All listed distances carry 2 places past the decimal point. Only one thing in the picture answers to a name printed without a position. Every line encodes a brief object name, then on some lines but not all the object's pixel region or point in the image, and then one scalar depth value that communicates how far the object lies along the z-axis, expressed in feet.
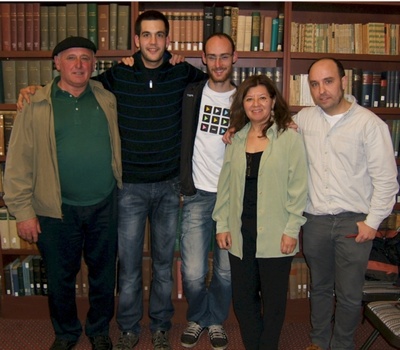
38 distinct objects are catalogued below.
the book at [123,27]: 9.28
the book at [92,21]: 9.31
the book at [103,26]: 9.32
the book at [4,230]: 9.88
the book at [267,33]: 9.50
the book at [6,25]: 9.29
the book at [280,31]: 9.41
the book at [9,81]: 9.49
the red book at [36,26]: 9.30
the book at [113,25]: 9.28
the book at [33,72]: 9.52
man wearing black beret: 7.61
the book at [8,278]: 10.07
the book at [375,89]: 9.75
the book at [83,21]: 9.30
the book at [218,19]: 9.40
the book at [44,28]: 9.34
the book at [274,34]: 9.46
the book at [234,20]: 9.40
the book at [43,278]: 9.96
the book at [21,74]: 9.50
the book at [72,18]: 9.29
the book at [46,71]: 9.51
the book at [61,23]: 9.32
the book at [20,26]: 9.30
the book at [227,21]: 9.38
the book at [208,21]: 9.36
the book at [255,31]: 9.45
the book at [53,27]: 9.34
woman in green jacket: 6.94
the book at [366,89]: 9.76
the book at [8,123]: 9.59
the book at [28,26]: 9.30
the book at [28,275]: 10.01
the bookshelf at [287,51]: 9.37
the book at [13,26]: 9.30
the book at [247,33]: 9.45
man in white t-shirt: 7.95
